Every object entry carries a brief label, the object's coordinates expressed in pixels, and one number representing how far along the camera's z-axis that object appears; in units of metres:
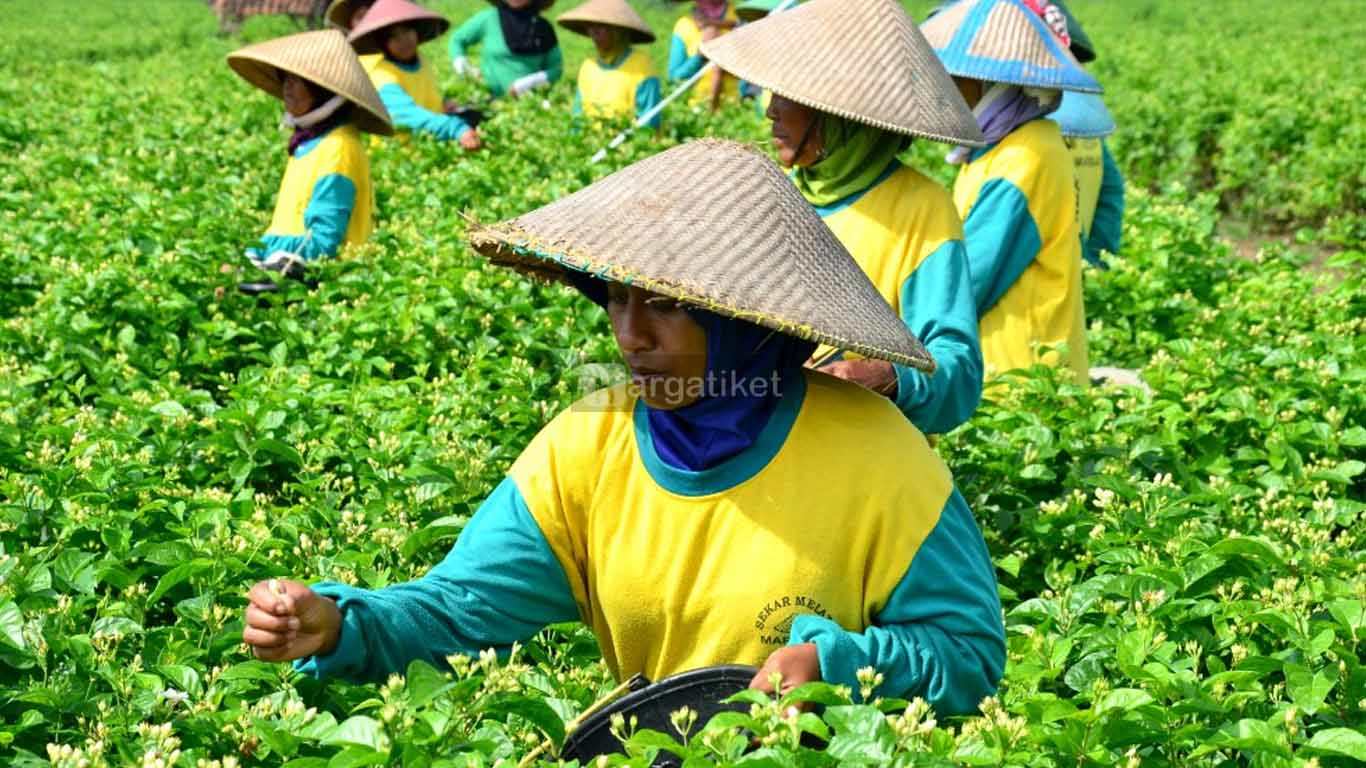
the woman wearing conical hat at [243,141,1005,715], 4.33
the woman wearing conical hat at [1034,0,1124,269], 10.83
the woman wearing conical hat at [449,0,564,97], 22.61
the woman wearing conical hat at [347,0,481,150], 17.47
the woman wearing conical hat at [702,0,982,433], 6.88
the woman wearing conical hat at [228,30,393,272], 11.29
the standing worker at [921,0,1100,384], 8.54
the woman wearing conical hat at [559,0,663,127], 20.45
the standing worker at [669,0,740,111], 24.48
